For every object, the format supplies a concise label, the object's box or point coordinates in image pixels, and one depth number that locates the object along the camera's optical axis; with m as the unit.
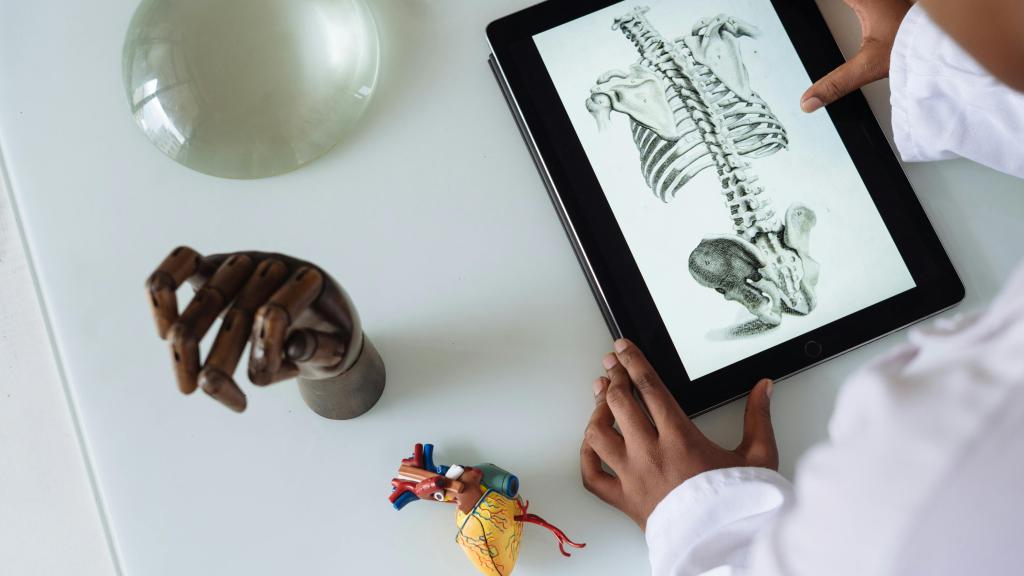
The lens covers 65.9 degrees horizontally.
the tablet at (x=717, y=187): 0.57
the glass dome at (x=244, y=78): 0.55
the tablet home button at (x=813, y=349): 0.58
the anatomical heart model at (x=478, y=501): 0.51
